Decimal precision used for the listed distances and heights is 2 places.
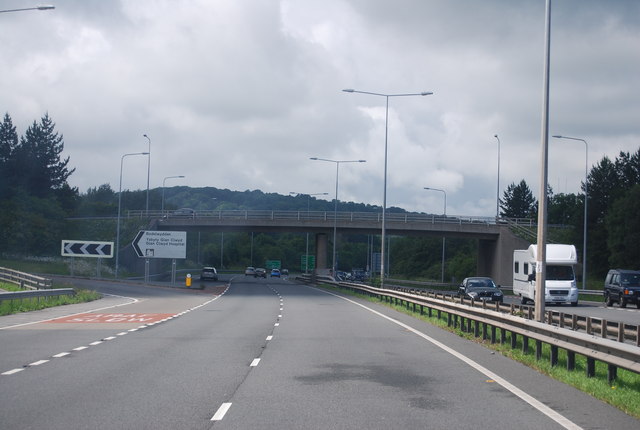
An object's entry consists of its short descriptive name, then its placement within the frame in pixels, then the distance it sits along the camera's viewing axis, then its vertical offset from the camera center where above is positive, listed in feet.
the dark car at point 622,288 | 139.23 -3.80
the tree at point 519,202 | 510.58 +41.13
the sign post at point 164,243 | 214.69 +2.23
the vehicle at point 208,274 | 262.26 -7.30
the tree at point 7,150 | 335.47 +42.79
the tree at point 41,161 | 344.90 +39.06
